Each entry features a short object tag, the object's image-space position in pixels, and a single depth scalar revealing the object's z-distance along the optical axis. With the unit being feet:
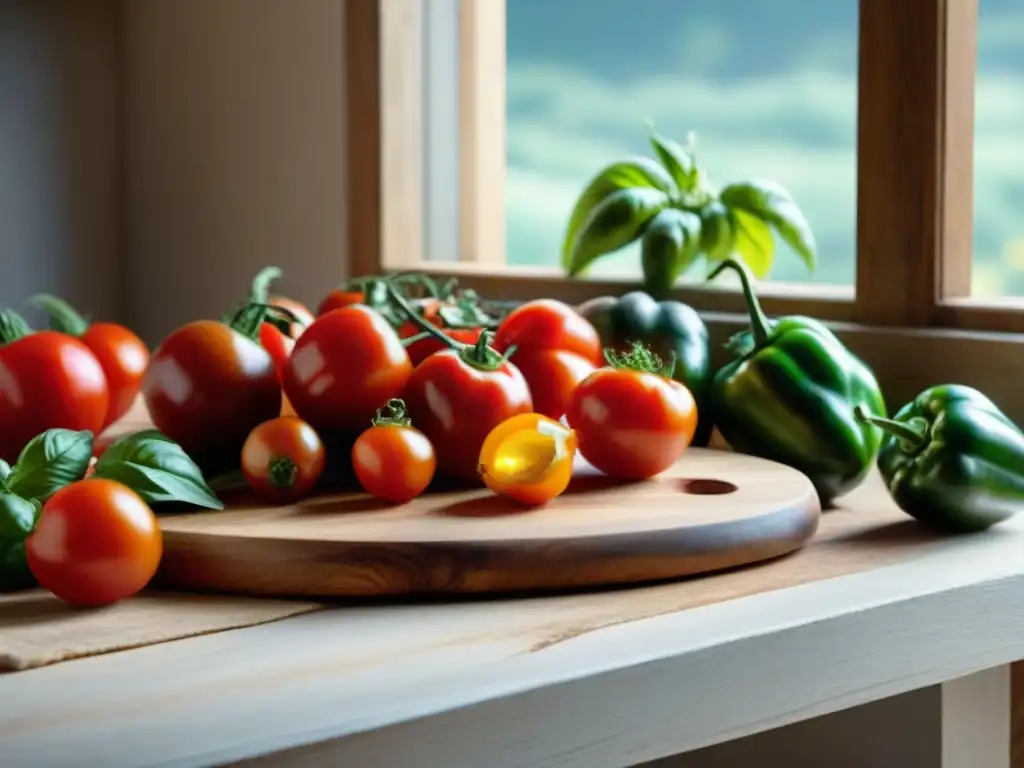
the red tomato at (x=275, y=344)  3.80
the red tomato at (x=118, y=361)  4.02
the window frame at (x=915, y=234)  3.90
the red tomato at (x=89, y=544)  2.37
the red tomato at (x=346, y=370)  3.26
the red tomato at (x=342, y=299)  4.48
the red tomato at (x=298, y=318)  4.19
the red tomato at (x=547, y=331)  3.68
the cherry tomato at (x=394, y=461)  2.92
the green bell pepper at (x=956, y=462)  2.94
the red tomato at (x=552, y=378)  3.59
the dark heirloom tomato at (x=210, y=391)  3.28
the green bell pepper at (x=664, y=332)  3.96
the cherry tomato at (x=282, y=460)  2.95
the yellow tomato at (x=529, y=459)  2.87
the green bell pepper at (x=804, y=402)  3.34
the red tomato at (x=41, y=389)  3.42
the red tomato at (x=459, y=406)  3.17
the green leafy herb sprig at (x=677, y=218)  4.58
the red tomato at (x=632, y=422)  3.13
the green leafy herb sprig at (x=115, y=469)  2.72
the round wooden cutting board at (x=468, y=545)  2.56
